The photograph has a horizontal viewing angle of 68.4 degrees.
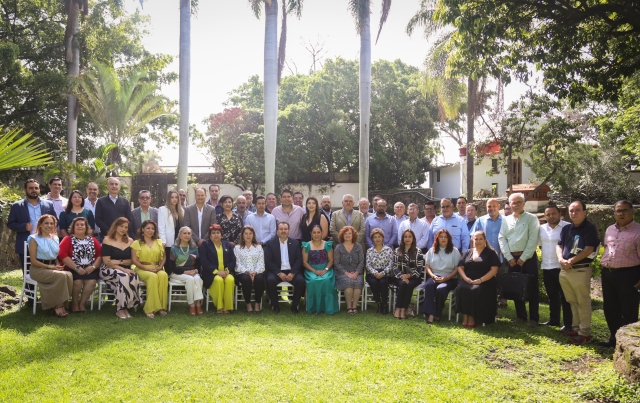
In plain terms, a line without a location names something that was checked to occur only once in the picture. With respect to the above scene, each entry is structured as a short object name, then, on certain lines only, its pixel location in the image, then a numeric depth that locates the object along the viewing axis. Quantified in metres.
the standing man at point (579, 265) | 5.91
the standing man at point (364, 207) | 8.51
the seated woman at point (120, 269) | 6.87
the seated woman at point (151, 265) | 7.00
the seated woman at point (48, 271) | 6.60
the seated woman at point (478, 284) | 6.58
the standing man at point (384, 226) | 8.20
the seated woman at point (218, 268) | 7.25
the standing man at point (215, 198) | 8.23
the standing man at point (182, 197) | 8.23
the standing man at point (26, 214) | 7.36
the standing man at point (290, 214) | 8.30
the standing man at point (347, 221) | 8.12
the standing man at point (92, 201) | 7.93
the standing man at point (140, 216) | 7.84
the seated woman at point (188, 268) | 7.16
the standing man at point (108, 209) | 7.65
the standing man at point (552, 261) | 6.53
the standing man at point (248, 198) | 9.01
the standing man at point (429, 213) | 8.05
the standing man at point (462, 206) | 8.12
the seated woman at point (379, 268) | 7.48
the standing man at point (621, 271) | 5.45
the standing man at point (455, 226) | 7.69
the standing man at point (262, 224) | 8.18
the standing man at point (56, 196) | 7.98
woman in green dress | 7.41
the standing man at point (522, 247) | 6.73
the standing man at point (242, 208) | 8.26
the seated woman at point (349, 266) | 7.51
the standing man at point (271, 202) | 8.83
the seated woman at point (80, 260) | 6.88
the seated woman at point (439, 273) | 6.97
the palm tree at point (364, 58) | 13.84
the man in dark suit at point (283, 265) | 7.48
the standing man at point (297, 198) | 8.95
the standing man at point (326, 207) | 8.44
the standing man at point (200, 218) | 7.89
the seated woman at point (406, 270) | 7.23
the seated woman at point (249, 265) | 7.39
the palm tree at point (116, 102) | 15.59
